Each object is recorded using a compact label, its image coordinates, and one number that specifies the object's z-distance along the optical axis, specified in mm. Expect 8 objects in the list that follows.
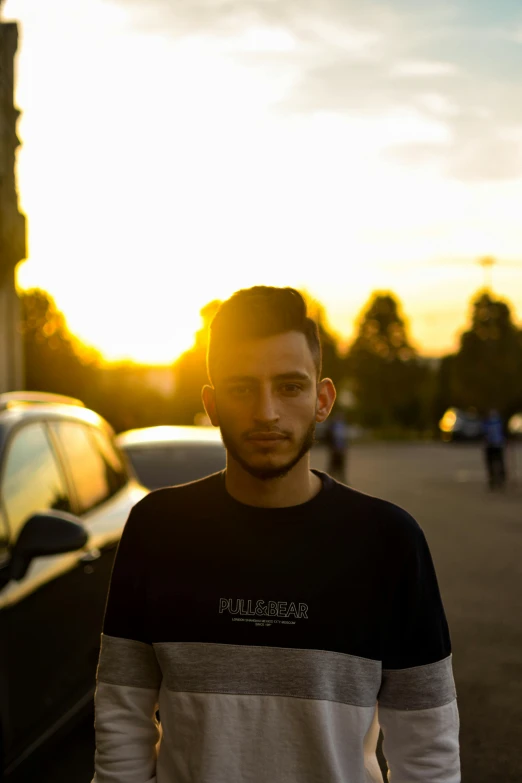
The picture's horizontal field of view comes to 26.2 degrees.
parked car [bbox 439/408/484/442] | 57188
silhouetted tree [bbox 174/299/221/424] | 34062
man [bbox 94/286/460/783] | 2199
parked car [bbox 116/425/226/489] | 9703
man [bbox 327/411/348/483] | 25719
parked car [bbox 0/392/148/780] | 3967
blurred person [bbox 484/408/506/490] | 24734
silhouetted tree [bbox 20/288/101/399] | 22477
